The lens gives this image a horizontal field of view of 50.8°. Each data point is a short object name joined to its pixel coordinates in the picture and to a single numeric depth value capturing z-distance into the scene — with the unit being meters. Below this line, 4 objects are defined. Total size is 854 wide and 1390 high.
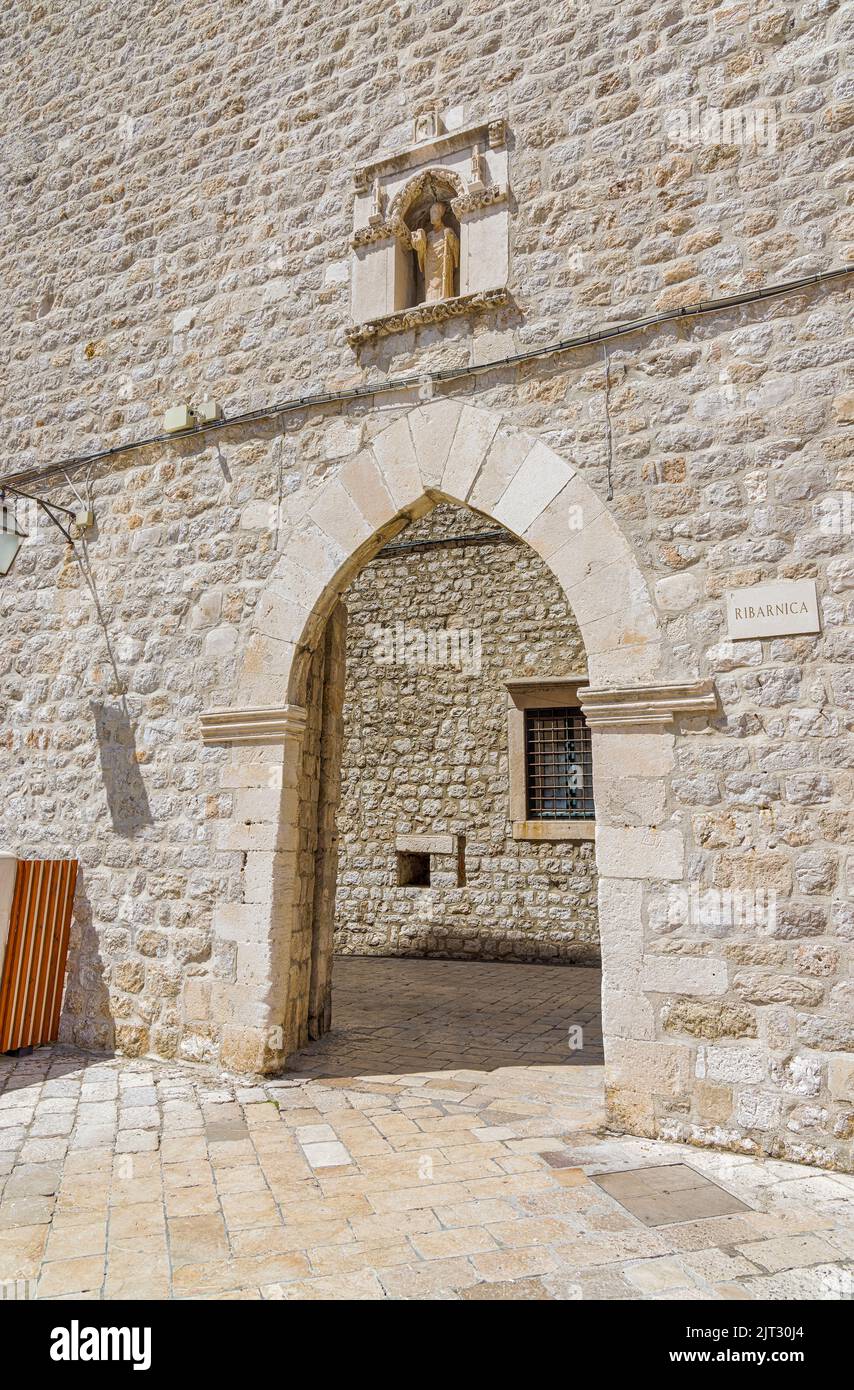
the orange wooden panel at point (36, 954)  4.75
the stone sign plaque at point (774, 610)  3.46
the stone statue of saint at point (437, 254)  4.57
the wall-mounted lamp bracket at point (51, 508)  5.43
